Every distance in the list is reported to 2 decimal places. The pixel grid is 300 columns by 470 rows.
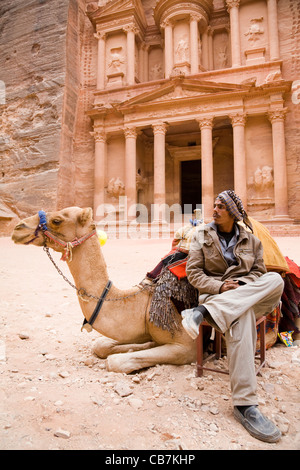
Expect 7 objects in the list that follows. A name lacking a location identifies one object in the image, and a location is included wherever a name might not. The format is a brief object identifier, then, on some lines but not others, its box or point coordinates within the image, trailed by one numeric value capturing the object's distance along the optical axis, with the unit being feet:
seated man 6.15
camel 8.20
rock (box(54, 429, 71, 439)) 5.52
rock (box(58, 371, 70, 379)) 8.10
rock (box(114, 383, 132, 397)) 7.11
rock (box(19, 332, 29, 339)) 10.92
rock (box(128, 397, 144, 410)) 6.68
